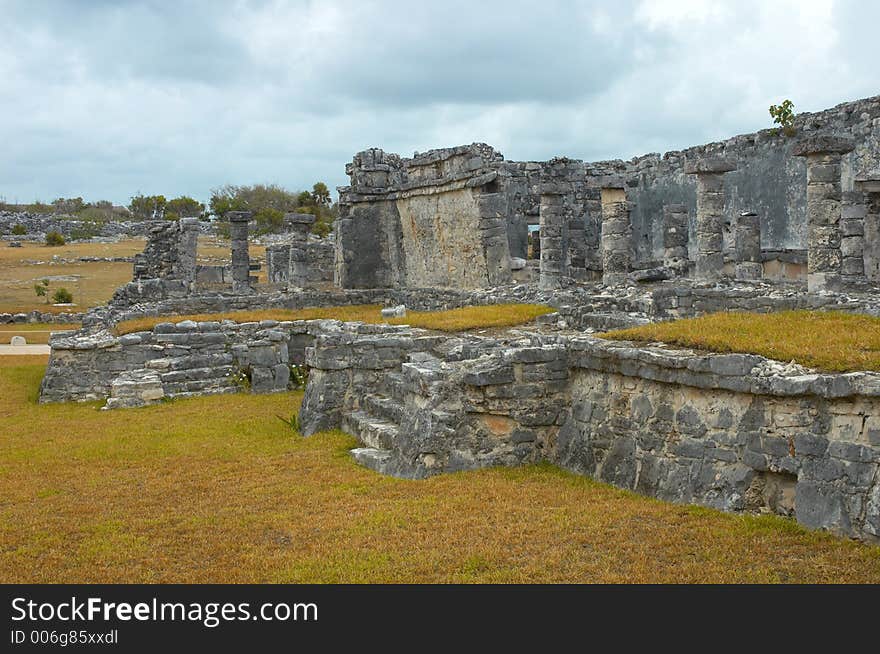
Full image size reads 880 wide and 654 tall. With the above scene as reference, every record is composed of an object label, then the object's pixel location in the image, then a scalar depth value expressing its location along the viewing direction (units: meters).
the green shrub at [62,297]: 33.69
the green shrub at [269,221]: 56.75
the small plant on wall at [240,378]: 16.20
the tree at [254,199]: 61.28
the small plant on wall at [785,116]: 21.78
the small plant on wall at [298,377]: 16.47
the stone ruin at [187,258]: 24.03
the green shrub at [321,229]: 48.25
